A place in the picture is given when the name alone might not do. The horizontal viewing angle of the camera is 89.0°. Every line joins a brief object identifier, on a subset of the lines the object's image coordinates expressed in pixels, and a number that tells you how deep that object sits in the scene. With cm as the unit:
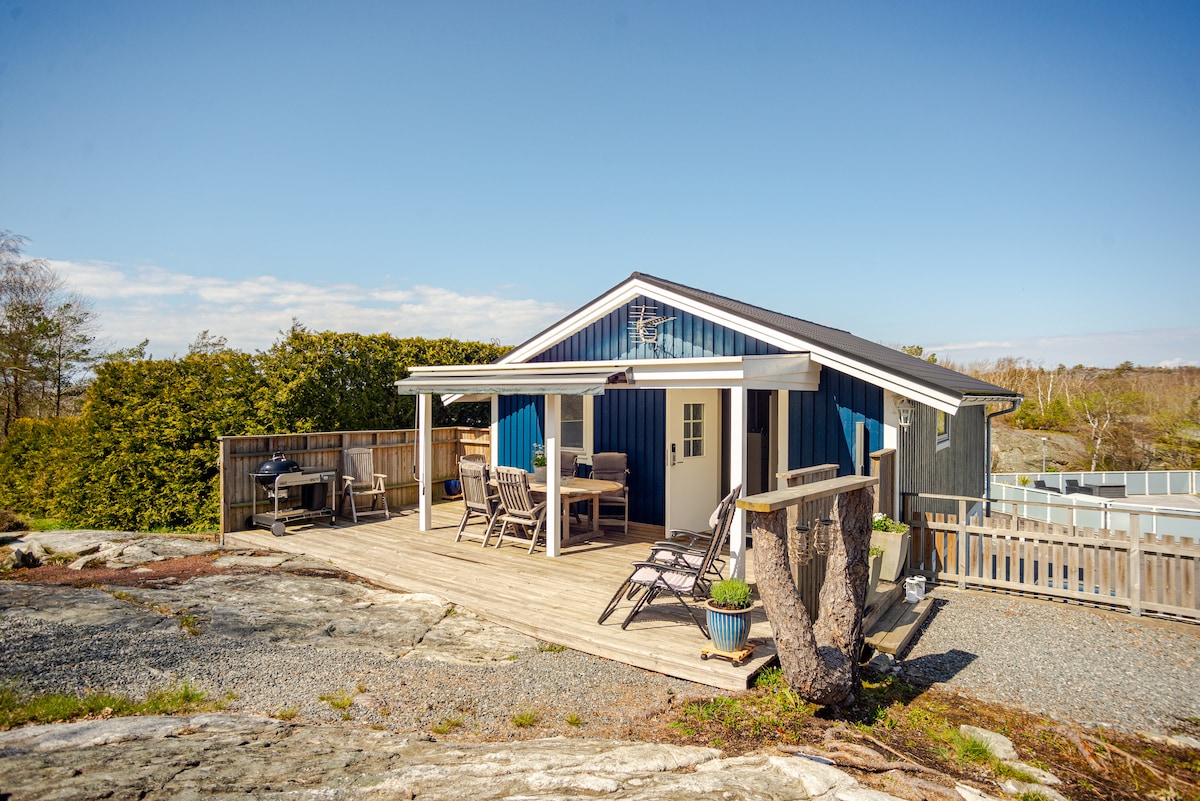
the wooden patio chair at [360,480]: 1003
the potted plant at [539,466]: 952
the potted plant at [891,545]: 668
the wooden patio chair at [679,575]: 511
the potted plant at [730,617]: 457
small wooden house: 711
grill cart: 908
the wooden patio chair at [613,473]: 927
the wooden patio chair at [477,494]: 813
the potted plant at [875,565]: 609
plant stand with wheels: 454
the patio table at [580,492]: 810
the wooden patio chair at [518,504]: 757
